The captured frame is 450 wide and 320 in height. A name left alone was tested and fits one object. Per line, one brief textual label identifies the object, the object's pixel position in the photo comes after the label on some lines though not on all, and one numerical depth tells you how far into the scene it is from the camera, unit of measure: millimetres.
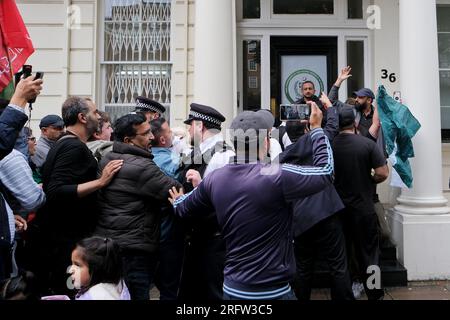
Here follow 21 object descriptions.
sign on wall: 7836
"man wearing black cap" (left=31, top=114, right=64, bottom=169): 4902
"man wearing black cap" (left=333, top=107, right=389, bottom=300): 4398
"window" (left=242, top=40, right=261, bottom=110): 7789
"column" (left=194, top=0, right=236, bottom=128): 5887
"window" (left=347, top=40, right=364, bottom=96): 7758
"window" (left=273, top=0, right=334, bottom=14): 7766
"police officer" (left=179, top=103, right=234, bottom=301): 3336
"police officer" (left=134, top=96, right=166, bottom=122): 4484
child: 2511
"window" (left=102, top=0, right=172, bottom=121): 7699
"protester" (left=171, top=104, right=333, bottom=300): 2562
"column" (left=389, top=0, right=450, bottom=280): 5645
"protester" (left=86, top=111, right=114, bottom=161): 3768
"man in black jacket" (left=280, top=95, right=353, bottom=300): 4039
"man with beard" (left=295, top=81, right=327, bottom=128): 5375
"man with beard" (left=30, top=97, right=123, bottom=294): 3303
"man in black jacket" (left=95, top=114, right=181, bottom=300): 3227
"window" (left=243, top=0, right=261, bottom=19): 7793
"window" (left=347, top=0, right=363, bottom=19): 7770
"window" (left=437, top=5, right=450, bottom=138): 7660
